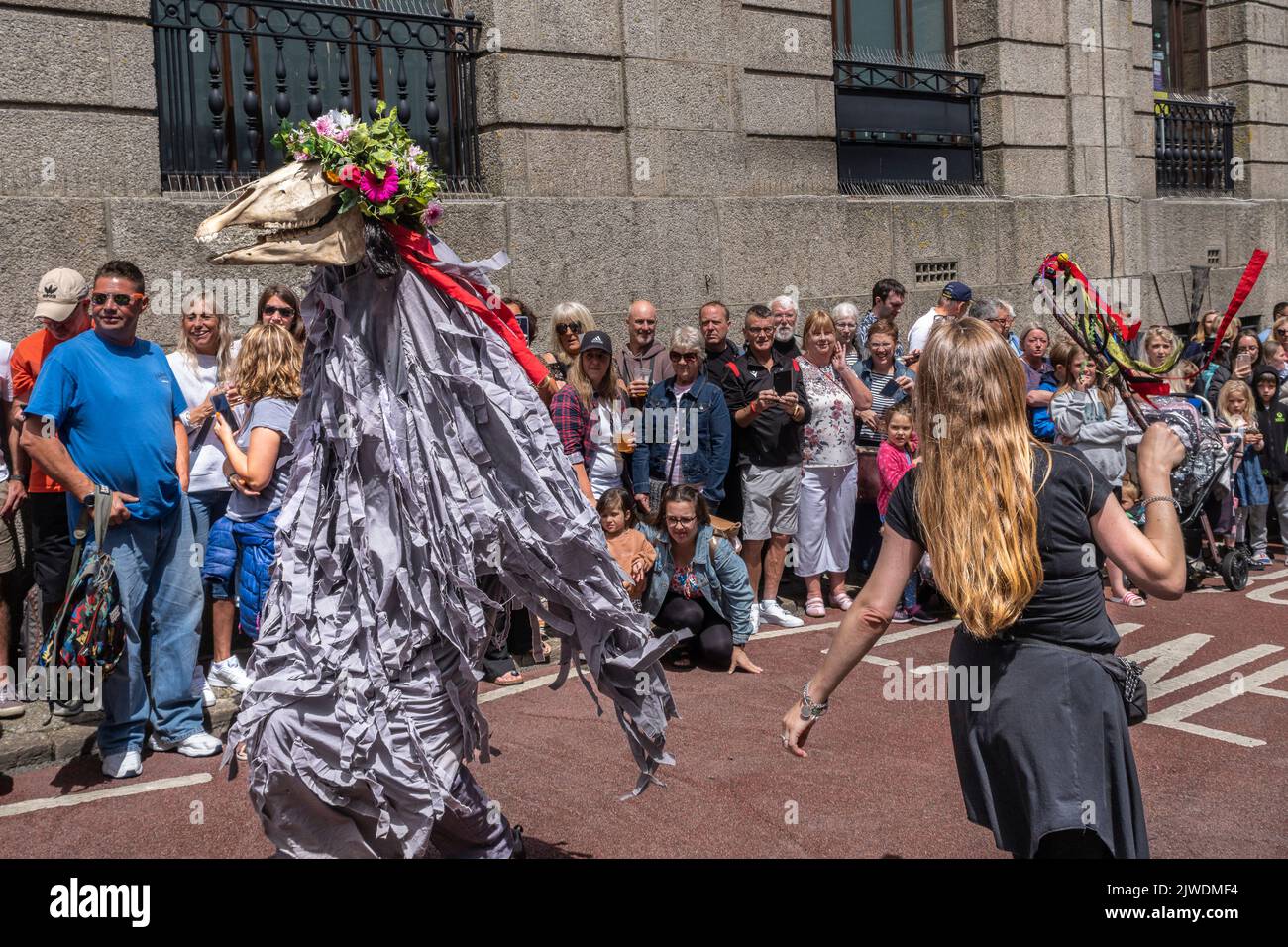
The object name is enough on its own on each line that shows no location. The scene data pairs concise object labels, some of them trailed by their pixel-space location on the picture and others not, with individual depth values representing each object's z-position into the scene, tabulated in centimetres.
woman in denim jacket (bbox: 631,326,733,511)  848
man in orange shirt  671
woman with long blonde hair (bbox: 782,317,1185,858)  346
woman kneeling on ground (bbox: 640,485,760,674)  754
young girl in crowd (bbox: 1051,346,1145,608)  933
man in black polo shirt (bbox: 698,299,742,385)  925
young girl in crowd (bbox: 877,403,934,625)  899
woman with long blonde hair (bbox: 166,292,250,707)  690
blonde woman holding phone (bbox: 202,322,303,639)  604
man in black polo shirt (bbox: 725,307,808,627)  877
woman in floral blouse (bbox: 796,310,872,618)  903
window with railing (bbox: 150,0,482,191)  927
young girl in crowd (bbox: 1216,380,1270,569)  1053
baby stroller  919
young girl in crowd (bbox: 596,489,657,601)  745
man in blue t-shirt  594
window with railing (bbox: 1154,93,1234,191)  1694
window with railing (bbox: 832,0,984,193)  1323
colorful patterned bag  573
